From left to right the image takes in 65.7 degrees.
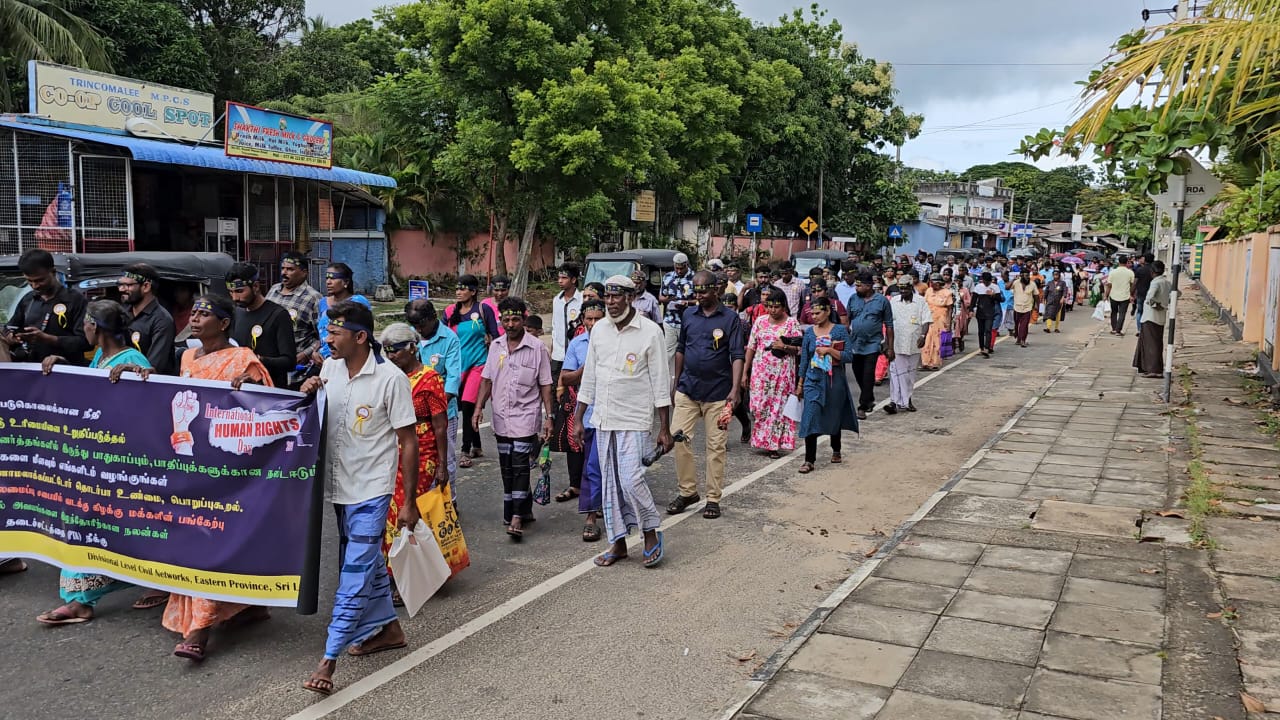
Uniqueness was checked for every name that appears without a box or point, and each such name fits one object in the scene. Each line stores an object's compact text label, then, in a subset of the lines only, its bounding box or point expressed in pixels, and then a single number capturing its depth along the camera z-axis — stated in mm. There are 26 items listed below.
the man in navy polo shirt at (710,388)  7547
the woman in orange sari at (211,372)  4812
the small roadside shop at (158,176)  17703
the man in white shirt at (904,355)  12664
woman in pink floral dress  9320
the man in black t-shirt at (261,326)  6754
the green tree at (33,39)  21016
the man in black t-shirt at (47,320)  7012
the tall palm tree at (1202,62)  6070
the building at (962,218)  64750
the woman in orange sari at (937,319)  16875
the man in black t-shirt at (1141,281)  23359
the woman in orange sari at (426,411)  5500
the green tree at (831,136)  41375
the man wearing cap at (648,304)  9711
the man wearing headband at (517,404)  6973
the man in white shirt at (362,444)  4570
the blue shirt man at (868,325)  11523
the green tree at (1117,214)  65788
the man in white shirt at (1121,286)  22344
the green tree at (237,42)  34188
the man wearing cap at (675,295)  10867
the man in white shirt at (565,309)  9086
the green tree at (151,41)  28906
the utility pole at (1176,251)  11039
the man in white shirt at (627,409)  6270
